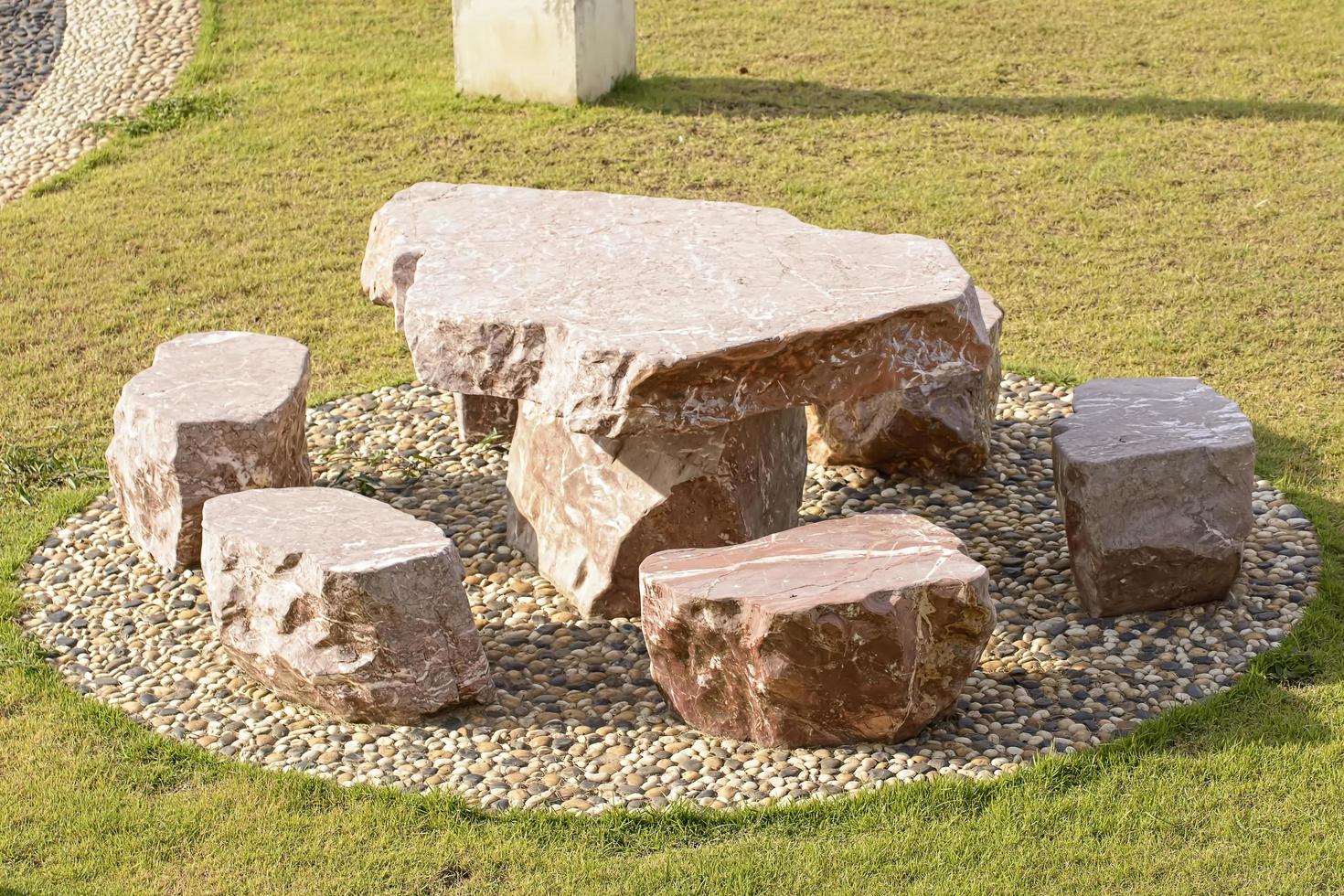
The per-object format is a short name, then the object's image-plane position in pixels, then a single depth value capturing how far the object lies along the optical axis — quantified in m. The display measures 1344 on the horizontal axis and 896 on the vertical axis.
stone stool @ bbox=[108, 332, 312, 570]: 6.61
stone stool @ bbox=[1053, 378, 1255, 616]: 6.20
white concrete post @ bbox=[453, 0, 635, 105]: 12.66
